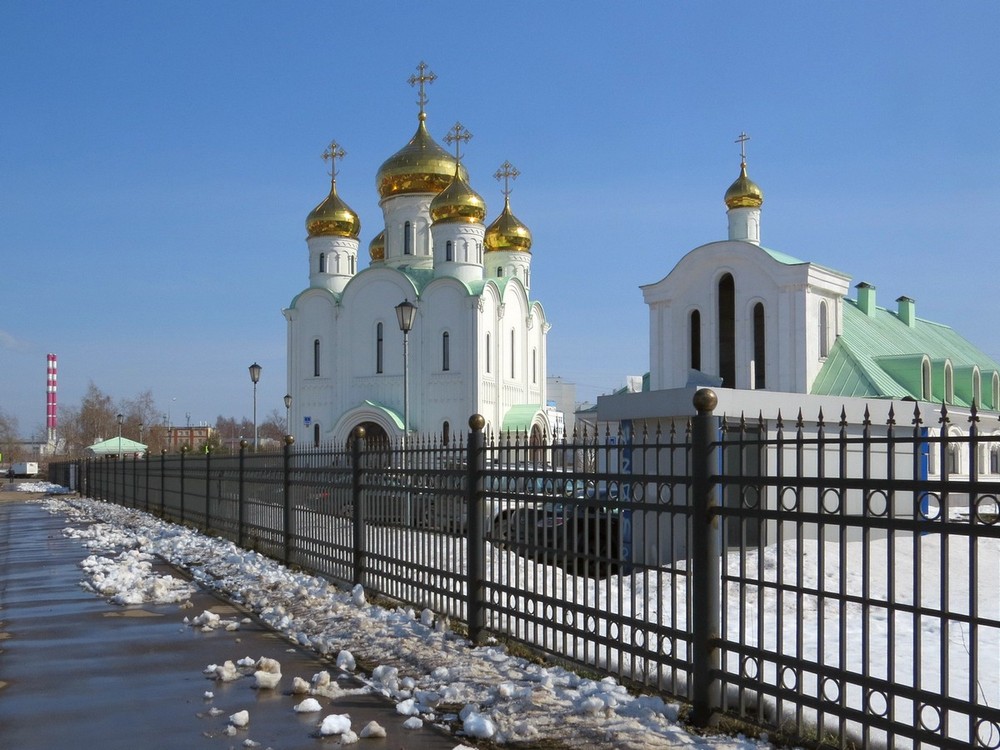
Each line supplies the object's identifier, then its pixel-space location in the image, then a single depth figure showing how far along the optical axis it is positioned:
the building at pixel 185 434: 132.27
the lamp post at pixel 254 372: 31.89
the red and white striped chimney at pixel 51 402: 114.19
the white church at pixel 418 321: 42.62
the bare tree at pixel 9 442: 119.84
